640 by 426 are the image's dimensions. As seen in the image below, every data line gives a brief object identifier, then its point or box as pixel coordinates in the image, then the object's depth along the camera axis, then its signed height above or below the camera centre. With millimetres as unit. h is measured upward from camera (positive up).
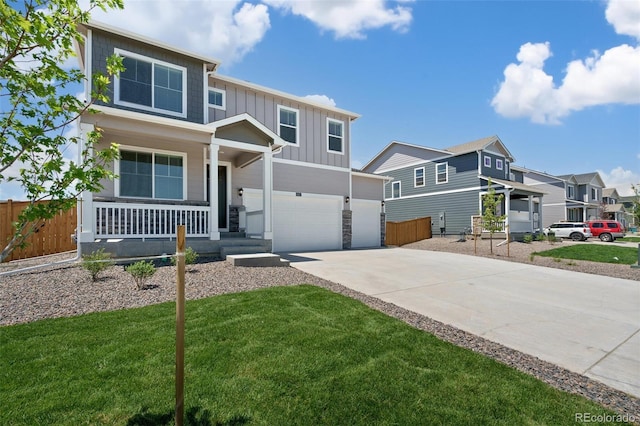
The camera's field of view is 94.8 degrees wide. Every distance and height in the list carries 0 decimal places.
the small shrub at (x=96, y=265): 5523 -891
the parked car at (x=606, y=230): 21359 -1073
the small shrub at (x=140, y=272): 5152 -948
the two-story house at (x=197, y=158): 7914 +2112
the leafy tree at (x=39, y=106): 2014 +850
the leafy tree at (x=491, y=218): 13422 -85
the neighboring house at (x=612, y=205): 38969 +1310
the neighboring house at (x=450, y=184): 19922 +2431
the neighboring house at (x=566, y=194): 31250 +2371
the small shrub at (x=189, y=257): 6914 -919
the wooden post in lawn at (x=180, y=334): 1988 -805
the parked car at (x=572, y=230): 21000 -1078
